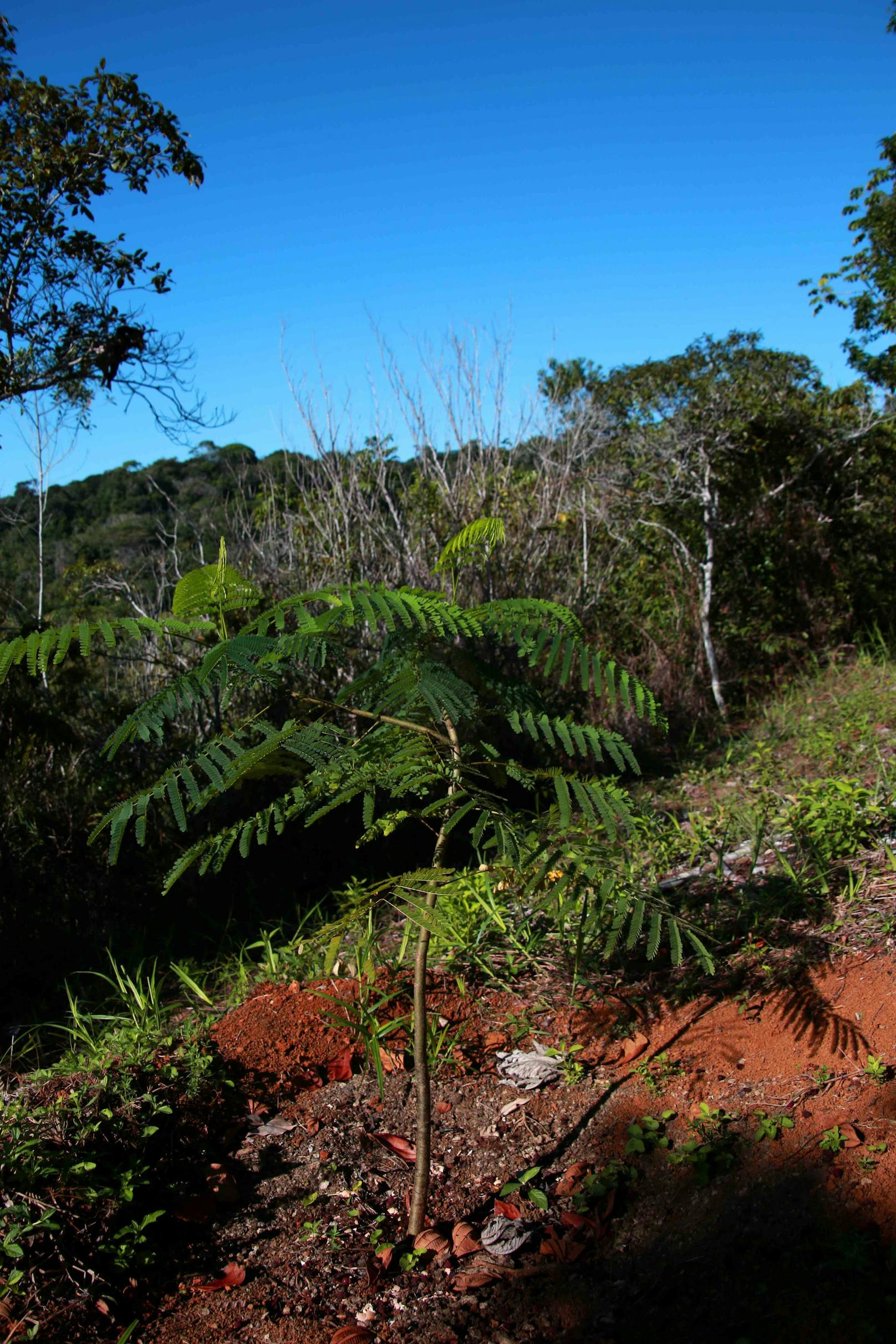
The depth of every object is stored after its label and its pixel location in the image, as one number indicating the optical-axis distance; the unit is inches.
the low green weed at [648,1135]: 89.9
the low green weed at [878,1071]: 88.5
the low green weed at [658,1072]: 98.6
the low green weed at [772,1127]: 85.7
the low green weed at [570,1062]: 103.4
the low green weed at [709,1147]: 84.3
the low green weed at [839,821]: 134.6
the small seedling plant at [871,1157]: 77.8
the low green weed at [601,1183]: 86.0
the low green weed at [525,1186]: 89.4
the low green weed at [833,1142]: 81.3
